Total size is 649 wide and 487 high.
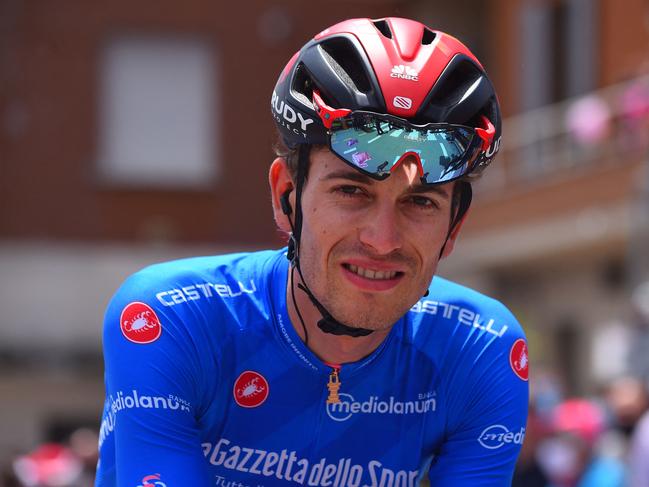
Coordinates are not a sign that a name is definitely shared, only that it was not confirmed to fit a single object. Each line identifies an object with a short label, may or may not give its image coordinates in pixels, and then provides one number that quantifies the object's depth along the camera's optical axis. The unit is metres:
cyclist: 3.38
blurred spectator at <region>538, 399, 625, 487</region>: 7.84
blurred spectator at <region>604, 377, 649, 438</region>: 7.59
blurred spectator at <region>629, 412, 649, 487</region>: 5.89
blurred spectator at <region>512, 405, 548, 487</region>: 7.99
